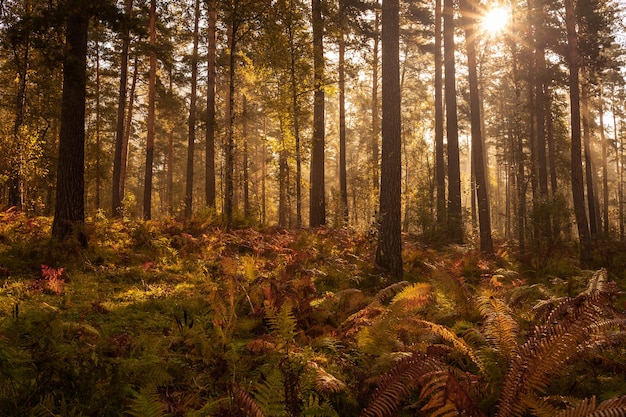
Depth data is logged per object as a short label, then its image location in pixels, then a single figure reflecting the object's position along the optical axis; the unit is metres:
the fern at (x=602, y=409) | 2.03
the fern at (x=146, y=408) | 2.14
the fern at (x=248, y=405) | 2.13
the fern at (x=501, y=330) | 3.24
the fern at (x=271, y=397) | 2.32
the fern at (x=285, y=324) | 3.56
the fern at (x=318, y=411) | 2.53
